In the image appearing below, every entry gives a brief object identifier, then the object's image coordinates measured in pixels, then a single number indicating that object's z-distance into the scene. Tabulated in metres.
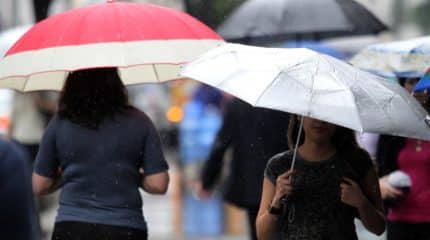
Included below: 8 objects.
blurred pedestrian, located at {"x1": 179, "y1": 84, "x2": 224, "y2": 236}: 28.77
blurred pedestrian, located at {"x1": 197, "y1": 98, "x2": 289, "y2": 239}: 15.17
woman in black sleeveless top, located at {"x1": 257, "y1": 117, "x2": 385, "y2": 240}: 11.42
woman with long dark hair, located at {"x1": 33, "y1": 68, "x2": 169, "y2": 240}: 12.77
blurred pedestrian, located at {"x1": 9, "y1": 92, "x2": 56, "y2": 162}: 24.56
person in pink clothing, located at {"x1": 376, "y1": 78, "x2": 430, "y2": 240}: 14.41
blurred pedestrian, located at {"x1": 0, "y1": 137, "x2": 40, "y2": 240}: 9.38
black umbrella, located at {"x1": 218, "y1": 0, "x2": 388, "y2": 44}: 16.73
